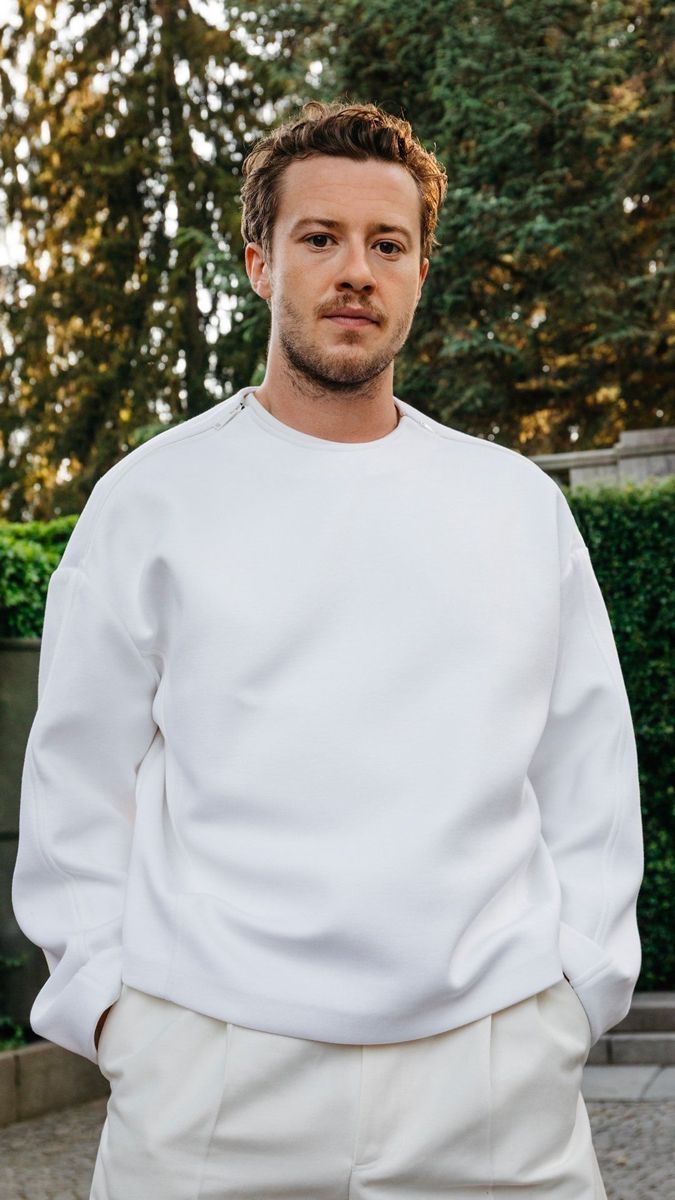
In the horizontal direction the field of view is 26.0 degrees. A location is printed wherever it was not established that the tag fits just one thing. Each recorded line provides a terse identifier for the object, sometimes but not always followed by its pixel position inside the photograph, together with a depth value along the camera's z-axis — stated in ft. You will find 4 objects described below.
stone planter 17.57
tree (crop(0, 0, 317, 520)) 72.54
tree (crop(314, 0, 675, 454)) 49.34
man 5.96
